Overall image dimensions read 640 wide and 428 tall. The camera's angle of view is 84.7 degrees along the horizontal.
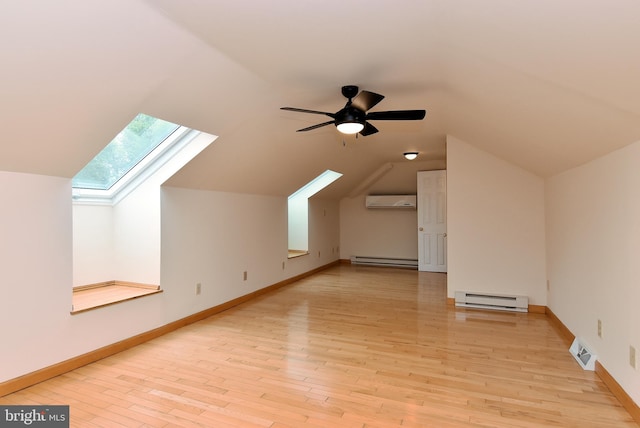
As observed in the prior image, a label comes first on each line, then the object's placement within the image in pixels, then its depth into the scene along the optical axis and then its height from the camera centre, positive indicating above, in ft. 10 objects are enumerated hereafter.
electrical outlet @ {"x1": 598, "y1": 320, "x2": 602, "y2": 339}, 8.90 -2.87
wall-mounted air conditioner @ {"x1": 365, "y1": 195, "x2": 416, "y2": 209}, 25.54 +1.32
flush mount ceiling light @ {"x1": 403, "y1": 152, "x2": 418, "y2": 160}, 18.93 +3.49
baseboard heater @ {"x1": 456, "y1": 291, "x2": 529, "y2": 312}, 14.65 -3.55
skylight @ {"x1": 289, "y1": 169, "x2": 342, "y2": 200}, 22.30 +2.28
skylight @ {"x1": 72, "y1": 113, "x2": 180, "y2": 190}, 10.87 +2.24
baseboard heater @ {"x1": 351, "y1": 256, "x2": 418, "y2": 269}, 26.08 -3.26
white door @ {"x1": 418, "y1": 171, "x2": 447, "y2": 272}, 23.45 -0.02
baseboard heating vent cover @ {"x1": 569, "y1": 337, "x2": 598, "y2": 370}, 9.12 -3.75
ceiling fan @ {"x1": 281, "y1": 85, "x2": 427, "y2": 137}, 8.64 +2.66
